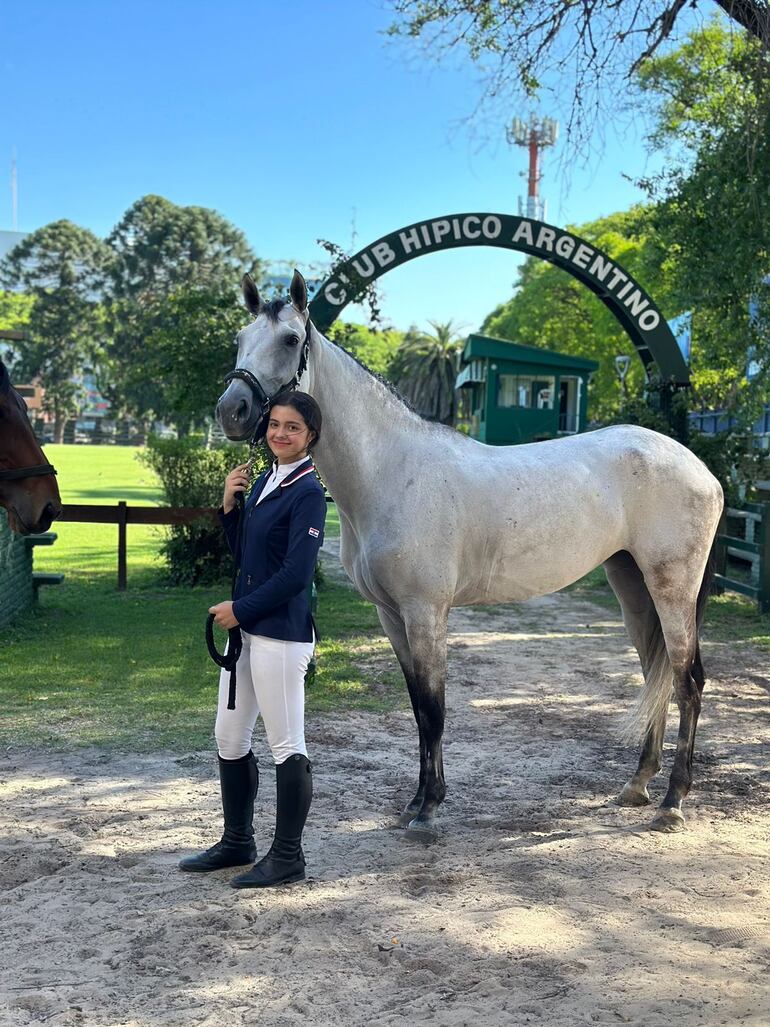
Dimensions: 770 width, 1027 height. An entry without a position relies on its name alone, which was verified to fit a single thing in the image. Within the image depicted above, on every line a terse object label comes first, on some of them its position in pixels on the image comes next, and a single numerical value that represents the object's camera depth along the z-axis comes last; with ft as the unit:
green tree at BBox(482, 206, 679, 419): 115.55
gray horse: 13.70
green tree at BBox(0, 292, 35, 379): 236.84
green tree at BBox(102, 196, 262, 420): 231.30
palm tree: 195.00
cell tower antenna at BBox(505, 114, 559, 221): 193.59
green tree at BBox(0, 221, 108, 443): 235.61
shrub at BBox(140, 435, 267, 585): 37.58
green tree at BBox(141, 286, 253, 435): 36.78
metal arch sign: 31.55
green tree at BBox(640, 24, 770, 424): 29.30
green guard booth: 76.23
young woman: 11.18
